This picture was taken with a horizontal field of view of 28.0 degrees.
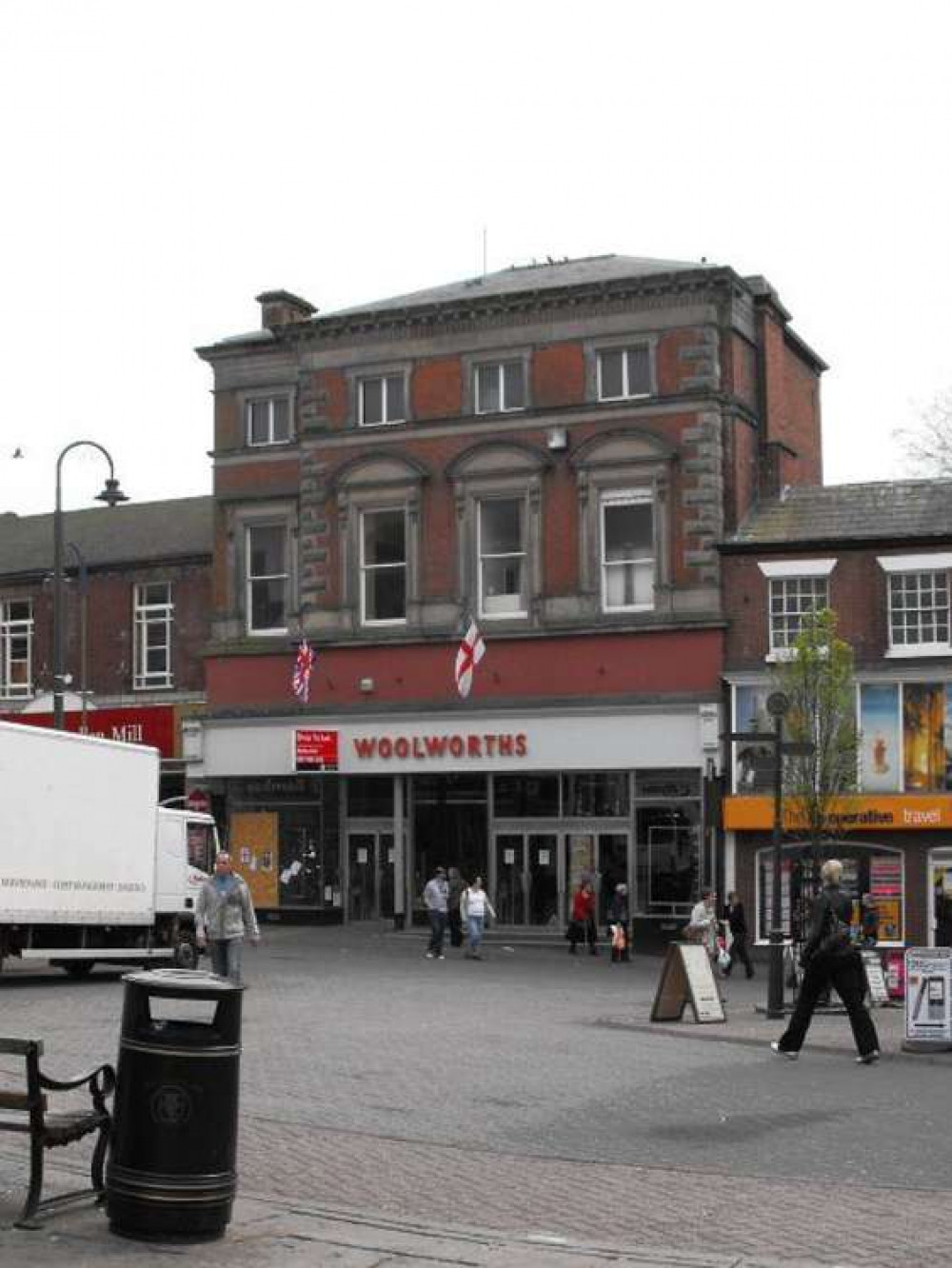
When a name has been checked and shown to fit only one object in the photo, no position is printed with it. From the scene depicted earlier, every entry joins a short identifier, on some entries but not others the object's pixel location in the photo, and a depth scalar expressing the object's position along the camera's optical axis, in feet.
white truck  85.20
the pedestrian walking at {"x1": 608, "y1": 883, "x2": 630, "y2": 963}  120.57
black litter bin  29.84
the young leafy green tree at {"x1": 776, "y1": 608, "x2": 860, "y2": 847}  106.32
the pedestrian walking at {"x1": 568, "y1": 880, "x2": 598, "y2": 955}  124.67
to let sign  137.49
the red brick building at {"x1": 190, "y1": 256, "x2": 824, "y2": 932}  131.95
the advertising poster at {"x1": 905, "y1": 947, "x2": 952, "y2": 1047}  62.03
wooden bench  30.50
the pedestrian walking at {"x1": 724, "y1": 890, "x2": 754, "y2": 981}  113.70
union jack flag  138.62
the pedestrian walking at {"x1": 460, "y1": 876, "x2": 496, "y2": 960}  117.08
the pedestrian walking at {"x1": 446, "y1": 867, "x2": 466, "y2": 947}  130.72
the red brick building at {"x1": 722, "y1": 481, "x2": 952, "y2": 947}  122.83
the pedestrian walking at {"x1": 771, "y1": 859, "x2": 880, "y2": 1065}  57.36
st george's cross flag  130.41
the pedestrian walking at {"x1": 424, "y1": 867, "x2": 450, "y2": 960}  117.60
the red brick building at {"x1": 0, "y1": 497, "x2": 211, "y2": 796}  157.99
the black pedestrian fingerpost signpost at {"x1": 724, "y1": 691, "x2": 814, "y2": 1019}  74.54
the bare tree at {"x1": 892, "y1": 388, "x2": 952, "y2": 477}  152.87
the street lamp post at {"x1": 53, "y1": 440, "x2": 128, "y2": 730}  122.01
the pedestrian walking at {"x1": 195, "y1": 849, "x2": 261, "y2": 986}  73.15
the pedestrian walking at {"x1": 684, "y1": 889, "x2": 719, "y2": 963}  98.84
